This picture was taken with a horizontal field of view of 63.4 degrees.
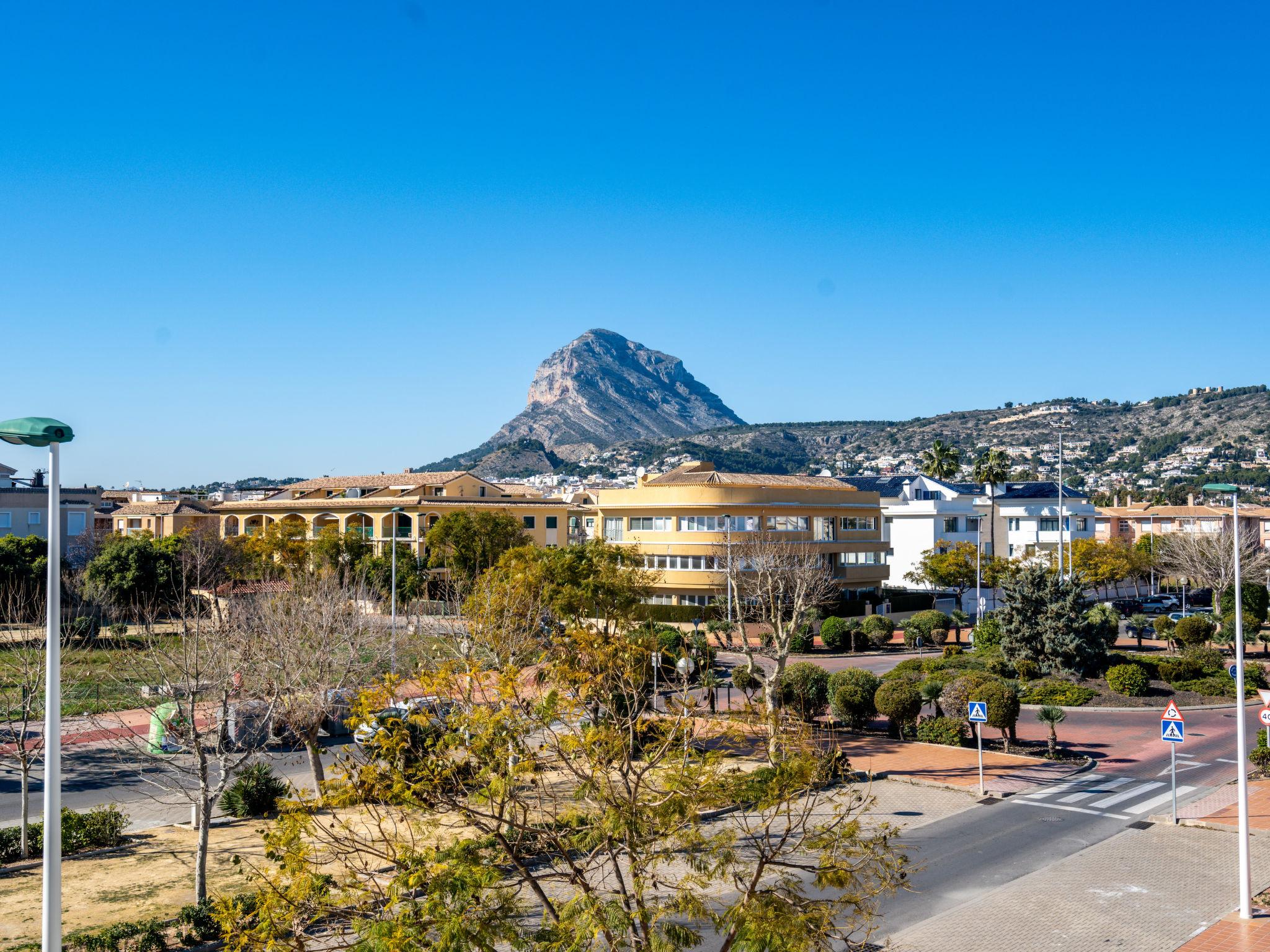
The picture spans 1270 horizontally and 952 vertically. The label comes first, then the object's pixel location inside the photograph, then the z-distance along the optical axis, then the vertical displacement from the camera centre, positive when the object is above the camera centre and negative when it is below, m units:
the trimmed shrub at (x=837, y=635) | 50.84 -6.27
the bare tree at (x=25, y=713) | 19.17 -4.57
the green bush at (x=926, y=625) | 52.12 -5.94
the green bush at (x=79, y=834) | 18.61 -5.93
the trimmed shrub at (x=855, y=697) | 30.17 -5.55
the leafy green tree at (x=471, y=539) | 59.78 -1.66
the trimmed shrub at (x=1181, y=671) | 38.00 -6.10
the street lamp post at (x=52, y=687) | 9.33 -1.59
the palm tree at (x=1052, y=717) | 27.38 -5.62
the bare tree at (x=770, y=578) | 43.78 -3.27
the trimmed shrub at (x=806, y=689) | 30.86 -5.42
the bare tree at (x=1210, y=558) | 58.44 -3.36
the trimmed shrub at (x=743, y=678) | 30.39 -5.05
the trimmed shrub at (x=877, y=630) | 51.25 -6.05
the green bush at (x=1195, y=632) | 46.94 -5.74
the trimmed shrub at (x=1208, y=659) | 38.56 -5.88
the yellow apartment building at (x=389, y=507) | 73.88 +0.42
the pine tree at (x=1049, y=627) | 38.56 -4.55
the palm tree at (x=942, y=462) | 81.50 +3.60
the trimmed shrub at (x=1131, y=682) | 36.06 -6.17
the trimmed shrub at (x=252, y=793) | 21.34 -5.88
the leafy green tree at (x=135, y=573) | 53.00 -3.06
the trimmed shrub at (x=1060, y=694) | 35.41 -6.54
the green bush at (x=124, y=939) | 13.71 -5.76
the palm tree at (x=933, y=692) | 30.50 -5.46
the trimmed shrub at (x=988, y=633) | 45.78 -5.73
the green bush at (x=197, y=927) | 14.54 -5.90
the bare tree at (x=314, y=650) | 20.70 -3.21
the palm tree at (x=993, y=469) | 76.44 +2.84
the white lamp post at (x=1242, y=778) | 15.54 -4.42
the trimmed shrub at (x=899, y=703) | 29.17 -5.53
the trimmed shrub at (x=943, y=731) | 28.69 -6.30
